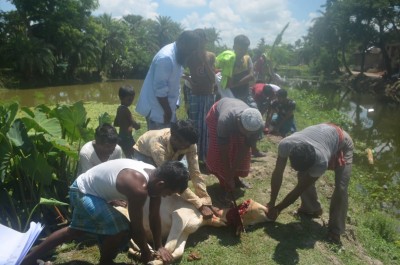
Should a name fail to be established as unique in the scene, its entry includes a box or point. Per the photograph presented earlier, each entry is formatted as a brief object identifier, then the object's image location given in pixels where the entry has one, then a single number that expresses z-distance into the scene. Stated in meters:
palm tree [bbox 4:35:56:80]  24.17
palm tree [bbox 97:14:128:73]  33.16
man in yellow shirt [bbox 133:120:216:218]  3.32
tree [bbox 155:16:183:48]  49.25
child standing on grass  4.75
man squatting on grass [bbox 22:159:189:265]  2.52
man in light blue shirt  4.22
